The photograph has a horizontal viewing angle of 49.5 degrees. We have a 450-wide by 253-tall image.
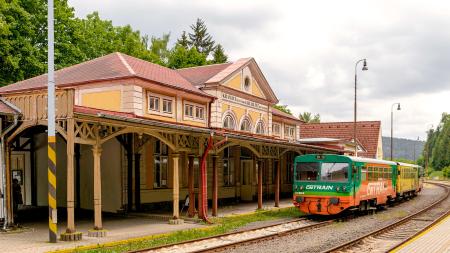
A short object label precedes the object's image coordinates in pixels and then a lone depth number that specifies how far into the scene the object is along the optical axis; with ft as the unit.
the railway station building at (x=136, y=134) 45.91
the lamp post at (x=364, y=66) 100.96
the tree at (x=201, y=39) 215.51
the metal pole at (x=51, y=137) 40.91
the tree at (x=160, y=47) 175.28
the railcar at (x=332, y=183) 60.03
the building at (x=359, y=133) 174.60
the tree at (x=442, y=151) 322.40
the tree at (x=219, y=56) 195.18
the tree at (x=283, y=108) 208.45
